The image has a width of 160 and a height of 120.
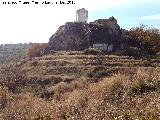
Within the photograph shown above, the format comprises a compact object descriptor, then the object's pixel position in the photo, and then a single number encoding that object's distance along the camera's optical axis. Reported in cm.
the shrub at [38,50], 3496
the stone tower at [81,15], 3936
